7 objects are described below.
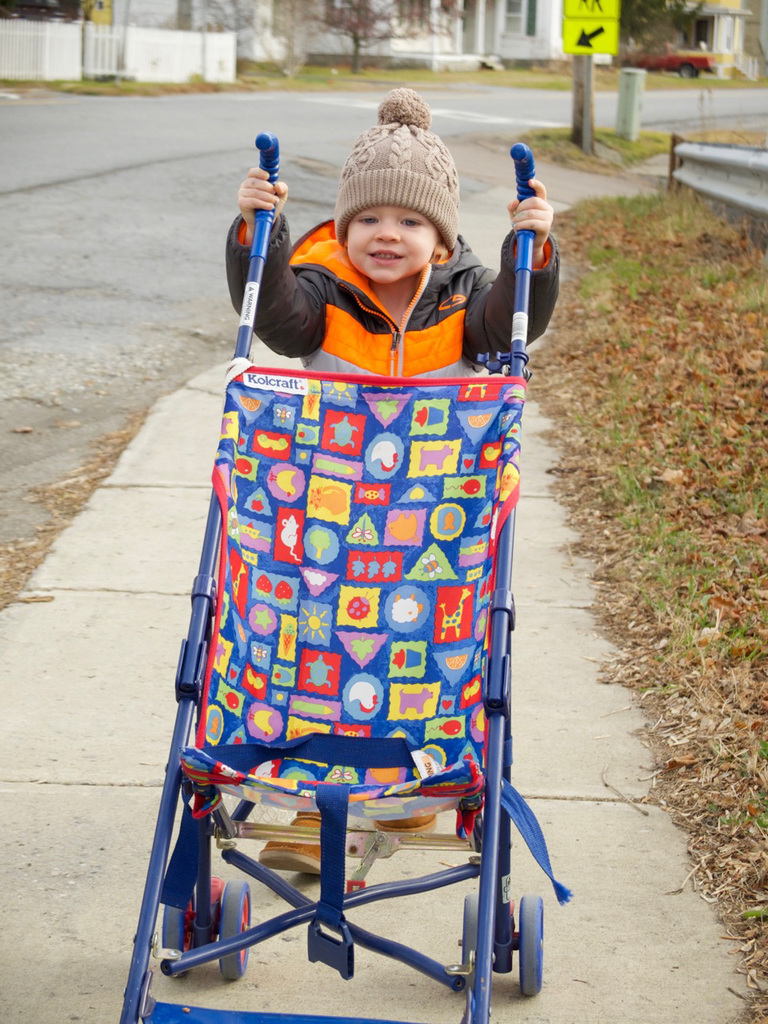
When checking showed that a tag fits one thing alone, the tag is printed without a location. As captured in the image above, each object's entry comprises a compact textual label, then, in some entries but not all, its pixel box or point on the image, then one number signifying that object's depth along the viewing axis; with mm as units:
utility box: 22156
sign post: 16016
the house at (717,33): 60750
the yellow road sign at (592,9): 16000
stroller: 2590
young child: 3184
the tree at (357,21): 41469
